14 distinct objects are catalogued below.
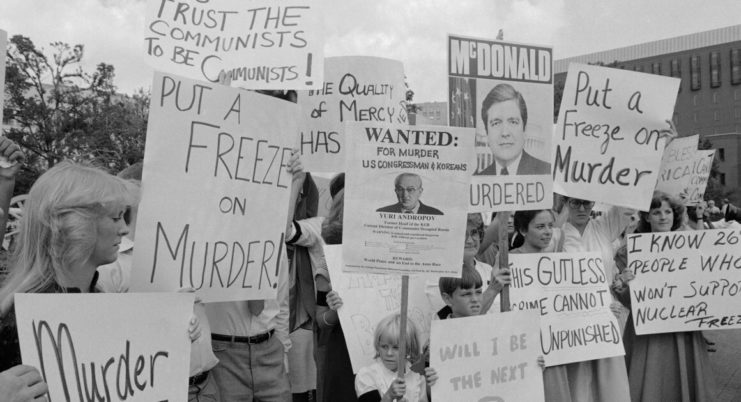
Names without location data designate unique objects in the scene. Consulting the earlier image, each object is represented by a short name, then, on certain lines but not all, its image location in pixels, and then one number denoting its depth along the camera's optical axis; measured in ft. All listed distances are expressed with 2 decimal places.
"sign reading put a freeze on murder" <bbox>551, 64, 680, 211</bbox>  13.93
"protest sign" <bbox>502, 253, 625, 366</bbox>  12.53
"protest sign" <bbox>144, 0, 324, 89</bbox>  10.23
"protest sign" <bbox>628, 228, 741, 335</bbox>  14.35
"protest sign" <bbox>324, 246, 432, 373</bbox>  11.62
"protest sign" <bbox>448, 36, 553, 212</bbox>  11.85
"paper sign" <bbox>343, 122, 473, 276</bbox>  9.86
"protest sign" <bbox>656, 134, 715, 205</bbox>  19.13
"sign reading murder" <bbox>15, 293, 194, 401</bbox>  6.30
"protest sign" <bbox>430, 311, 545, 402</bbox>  10.30
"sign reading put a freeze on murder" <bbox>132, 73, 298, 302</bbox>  8.34
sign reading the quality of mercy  14.78
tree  86.38
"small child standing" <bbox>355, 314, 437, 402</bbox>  10.52
